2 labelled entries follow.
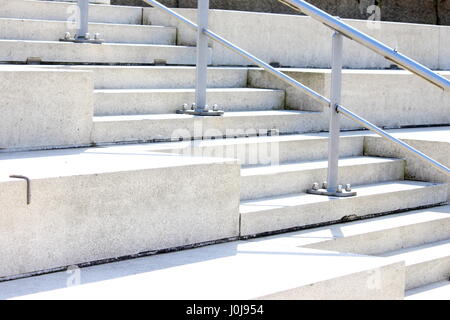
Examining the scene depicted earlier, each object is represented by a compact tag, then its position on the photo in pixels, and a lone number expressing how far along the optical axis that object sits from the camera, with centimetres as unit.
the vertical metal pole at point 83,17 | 451
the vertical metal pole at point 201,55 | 408
